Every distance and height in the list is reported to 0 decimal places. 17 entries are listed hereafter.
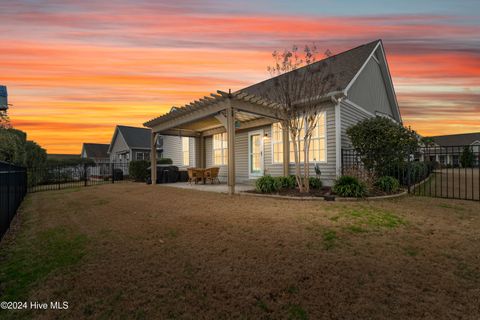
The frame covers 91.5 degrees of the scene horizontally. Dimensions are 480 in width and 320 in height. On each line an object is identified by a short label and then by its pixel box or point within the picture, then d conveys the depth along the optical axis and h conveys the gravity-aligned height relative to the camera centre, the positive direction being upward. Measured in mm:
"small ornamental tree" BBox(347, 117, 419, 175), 8453 +489
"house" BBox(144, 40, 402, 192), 9289 +1858
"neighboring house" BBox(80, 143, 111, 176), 43125 +1499
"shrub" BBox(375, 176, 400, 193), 8312 -1018
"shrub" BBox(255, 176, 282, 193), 8695 -1036
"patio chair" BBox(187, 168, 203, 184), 12736 -863
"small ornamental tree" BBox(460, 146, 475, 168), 28834 -709
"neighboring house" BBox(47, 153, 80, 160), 60575 +1451
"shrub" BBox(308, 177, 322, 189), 9273 -1049
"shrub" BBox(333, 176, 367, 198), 7480 -1027
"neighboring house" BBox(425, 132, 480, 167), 44094 +3126
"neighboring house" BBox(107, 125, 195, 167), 30423 +1995
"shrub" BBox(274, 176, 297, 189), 9203 -1015
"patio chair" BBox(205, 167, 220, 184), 12828 -822
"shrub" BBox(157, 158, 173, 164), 18617 -184
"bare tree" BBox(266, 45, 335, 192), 8531 +2794
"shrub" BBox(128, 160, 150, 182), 16625 -782
